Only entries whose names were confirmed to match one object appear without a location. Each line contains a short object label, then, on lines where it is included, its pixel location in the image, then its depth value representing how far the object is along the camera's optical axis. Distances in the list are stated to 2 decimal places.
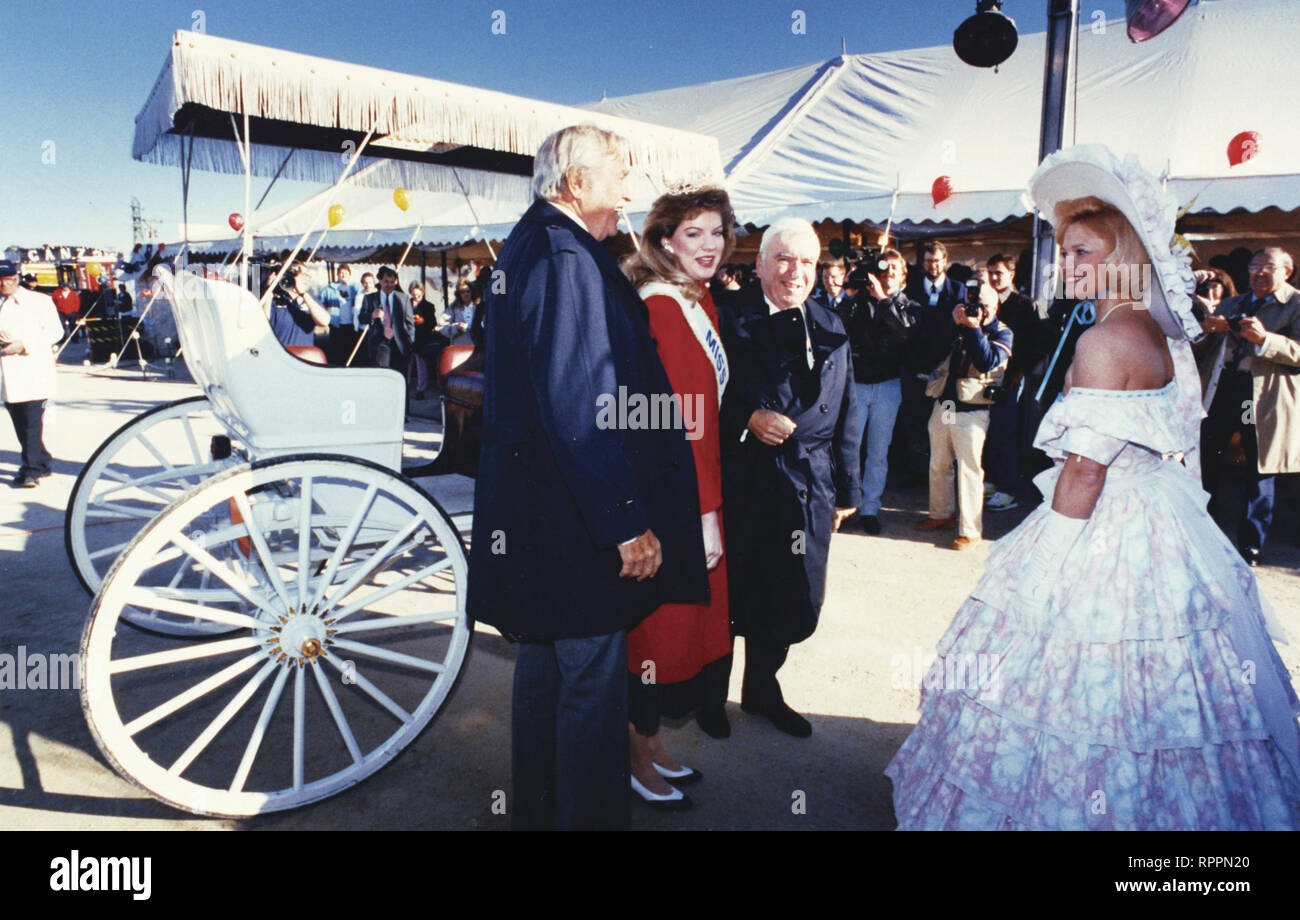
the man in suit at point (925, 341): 5.77
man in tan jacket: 4.62
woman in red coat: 2.31
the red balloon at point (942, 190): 8.36
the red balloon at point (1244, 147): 7.43
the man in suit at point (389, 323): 10.78
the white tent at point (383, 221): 13.32
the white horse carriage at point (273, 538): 2.28
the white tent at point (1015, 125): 7.91
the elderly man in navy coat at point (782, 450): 2.73
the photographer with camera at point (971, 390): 5.03
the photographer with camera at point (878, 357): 5.55
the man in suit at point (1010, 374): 5.23
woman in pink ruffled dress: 1.91
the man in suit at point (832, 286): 5.55
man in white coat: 6.21
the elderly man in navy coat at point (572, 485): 1.73
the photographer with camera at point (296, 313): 7.50
